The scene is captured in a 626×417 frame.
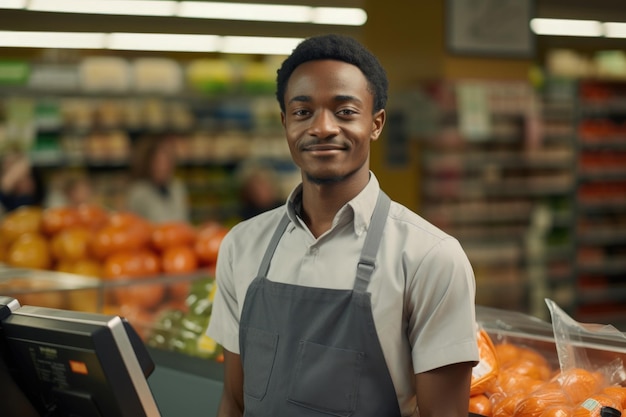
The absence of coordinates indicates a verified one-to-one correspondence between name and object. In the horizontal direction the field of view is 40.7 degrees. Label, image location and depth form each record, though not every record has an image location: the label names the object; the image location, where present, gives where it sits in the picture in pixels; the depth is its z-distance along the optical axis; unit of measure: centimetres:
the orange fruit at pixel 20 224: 391
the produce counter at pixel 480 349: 196
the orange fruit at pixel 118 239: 373
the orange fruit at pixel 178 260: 371
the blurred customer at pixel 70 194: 748
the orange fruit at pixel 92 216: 402
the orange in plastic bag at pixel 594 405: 180
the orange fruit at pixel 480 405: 197
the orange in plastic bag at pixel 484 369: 203
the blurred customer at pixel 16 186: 709
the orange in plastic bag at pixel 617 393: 188
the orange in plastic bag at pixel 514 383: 202
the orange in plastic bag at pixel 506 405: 192
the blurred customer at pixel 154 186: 659
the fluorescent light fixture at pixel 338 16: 1071
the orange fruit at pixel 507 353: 222
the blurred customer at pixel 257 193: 730
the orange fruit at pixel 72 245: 377
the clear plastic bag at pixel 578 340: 208
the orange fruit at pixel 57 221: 391
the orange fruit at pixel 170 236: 383
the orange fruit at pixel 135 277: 346
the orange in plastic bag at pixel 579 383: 194
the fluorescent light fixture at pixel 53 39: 1088
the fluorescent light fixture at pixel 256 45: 1213
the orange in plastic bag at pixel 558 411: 182
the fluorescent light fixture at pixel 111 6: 995
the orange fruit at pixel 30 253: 378
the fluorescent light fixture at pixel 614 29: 1291
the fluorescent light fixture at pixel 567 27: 1241
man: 162
